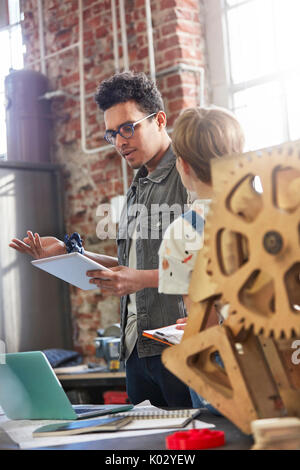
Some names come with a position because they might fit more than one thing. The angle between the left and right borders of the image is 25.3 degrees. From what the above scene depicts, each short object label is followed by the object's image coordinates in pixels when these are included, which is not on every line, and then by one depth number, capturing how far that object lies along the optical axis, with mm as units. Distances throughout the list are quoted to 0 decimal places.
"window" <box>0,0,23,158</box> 5109
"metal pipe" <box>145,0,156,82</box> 4043
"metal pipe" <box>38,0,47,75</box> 4805
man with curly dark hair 2213
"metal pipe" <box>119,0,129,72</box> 4199
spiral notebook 1384
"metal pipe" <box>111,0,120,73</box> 4273
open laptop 1529
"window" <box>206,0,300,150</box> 3727
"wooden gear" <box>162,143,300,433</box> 1108
